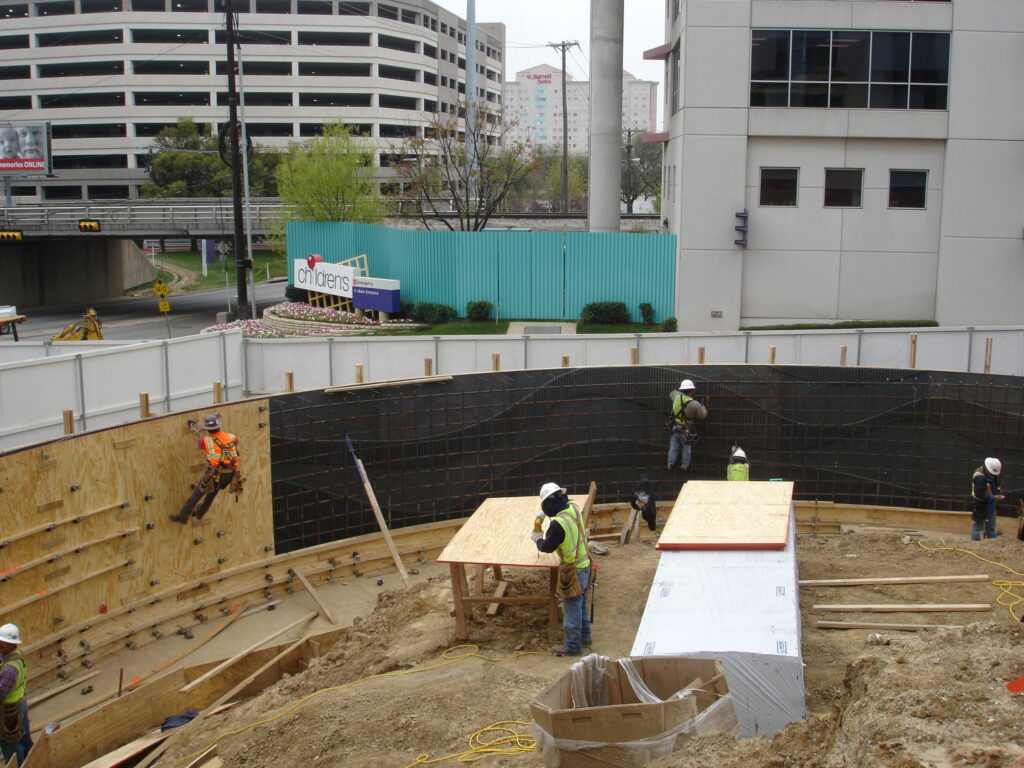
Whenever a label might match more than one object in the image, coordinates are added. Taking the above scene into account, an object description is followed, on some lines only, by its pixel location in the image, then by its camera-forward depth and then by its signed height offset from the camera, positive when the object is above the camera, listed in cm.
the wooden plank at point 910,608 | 1220 -448
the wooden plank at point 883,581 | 1334 -453
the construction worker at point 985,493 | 1628 -413
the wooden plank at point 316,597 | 1472 -534
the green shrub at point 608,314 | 3469 -280
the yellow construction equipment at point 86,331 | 2509 -249
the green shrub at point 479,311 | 3569 -278
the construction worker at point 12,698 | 991 -450
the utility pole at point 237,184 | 3594 +158
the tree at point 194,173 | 7484 +416
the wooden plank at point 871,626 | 1177 -453
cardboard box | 793 -383
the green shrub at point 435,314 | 3581 -291
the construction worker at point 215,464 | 1384 -312
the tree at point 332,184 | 4594 +202
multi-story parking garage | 8619 +1309
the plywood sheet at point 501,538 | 1171 -368
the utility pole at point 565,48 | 6602 +1228
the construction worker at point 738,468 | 1672 -383
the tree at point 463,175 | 4734 +254
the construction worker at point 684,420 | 1808 -335
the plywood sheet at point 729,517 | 1214 -361
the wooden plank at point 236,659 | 1195 -519
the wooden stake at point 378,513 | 1605 -442
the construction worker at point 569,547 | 1087 -336
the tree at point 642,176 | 8642 +475
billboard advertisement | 6481 +513
